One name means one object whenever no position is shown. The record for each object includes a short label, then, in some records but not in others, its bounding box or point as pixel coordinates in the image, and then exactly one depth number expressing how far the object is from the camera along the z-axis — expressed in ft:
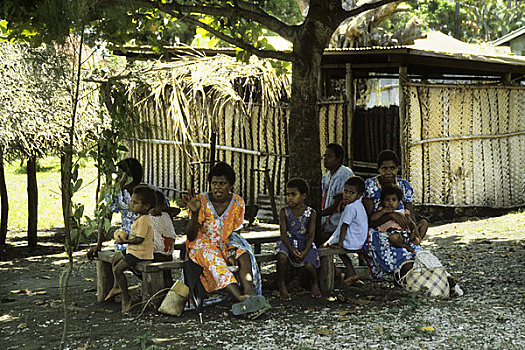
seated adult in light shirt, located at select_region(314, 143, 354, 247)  23.31
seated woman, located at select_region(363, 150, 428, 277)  21.70
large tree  22.33
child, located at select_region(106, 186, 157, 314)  19.81
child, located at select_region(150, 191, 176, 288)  21.24
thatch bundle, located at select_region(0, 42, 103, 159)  31.83
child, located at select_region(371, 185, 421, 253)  21.58
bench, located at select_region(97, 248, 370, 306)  19.90
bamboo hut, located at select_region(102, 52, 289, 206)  41.81
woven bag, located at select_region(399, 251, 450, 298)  20.59
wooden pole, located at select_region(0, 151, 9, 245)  35.09
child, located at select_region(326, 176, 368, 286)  21.54
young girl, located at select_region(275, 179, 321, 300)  20.84
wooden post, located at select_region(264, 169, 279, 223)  39.63
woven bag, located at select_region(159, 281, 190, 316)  19.03
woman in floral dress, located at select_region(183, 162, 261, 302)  19.44
